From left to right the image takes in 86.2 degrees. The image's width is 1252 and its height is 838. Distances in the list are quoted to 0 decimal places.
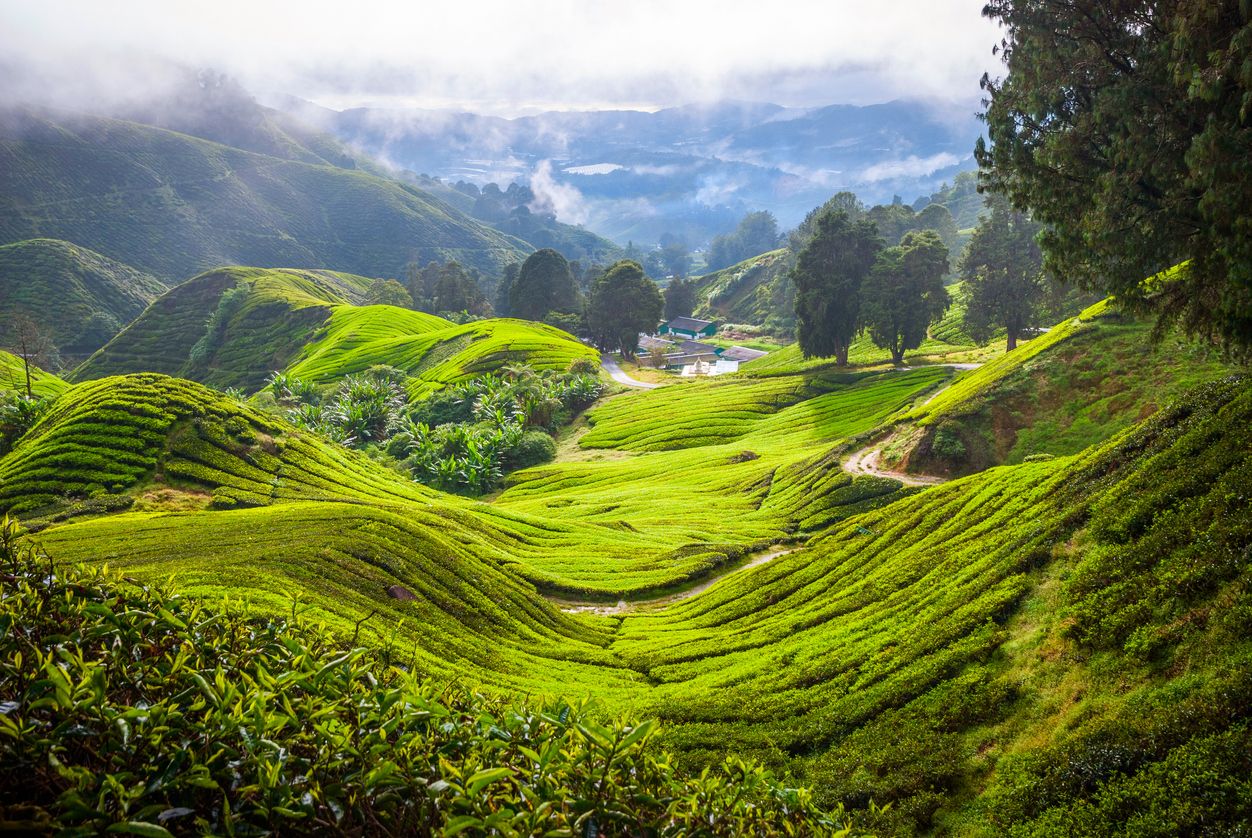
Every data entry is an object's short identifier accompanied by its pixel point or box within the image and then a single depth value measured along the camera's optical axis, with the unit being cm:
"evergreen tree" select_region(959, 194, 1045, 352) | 6341
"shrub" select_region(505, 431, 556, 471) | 6458
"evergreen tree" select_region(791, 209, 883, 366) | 6900
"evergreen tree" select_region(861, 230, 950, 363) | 6531
